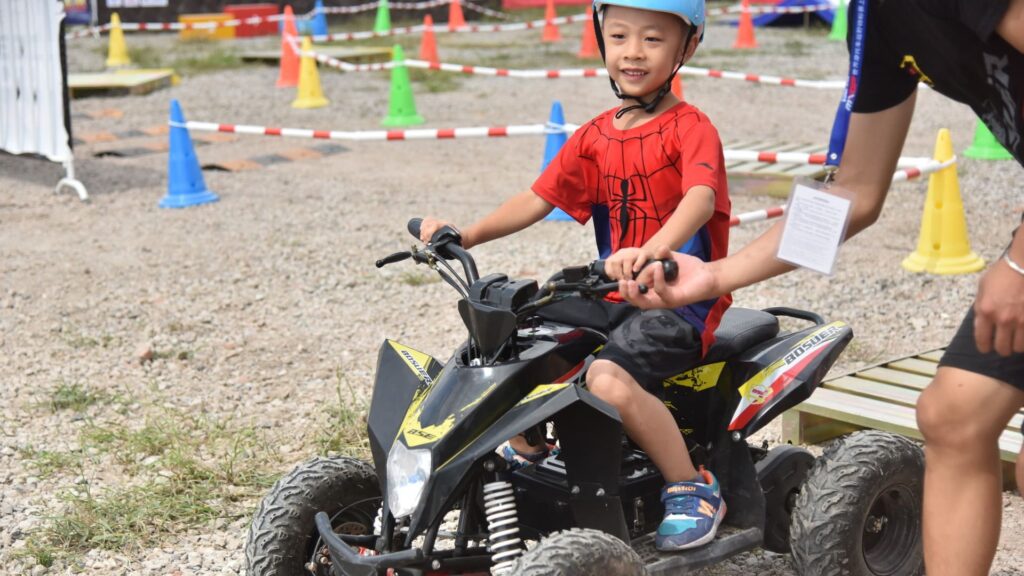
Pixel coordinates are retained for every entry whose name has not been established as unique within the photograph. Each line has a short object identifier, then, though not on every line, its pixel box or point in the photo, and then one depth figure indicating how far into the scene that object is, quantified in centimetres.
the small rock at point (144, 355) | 559
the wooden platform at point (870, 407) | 409
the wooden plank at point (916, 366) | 468
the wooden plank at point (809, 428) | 438
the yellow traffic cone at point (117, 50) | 1747
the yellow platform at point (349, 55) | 1636
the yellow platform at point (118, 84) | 1446
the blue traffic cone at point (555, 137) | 819
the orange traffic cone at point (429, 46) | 1648
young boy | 308
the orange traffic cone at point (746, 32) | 1808
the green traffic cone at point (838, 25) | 1889
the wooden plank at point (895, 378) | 452
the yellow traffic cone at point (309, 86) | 1337
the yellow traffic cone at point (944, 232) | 674
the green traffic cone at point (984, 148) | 973
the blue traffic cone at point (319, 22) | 2084
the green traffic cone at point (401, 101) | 1199
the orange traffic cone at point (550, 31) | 1977
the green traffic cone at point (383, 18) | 2145
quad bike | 283
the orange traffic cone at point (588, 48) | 1717
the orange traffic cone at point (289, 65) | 1504
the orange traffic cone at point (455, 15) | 2192
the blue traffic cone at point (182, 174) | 891
